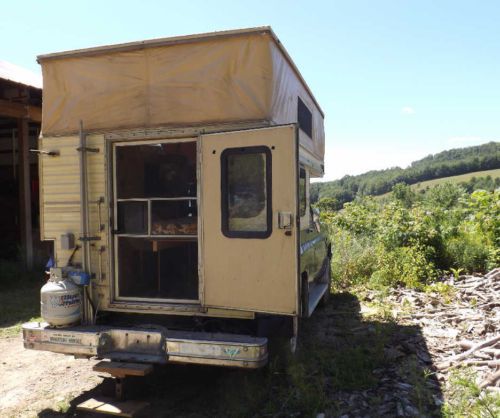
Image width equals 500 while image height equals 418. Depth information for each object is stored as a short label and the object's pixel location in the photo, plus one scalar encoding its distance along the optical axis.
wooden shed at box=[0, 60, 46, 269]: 9.78
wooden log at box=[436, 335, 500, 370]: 4.49
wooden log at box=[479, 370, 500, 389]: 3.88
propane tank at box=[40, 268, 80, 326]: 4.20
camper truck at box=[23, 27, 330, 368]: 3.86
